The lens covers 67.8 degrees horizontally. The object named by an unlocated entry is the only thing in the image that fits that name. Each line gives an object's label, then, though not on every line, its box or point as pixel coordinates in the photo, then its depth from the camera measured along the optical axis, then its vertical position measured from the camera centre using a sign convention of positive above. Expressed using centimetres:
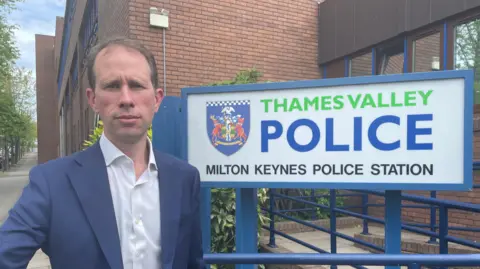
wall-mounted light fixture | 569 +182
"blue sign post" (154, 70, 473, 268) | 157 -2
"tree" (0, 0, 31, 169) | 1428 +256
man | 110 -23
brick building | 504 +161
